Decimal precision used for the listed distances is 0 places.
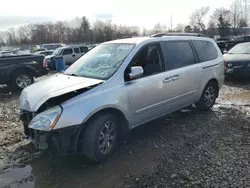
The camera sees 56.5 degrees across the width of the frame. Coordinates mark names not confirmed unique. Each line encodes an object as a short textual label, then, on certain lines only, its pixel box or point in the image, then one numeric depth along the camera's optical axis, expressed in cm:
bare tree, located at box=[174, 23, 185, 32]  6157
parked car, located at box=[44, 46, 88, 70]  1811
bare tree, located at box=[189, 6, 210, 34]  6005
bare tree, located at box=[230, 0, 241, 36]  3912
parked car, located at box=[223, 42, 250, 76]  851
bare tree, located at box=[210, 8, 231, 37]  4809
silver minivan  304
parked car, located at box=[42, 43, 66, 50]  3700
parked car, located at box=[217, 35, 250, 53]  1797
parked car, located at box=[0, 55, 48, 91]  859
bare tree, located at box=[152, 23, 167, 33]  6009
